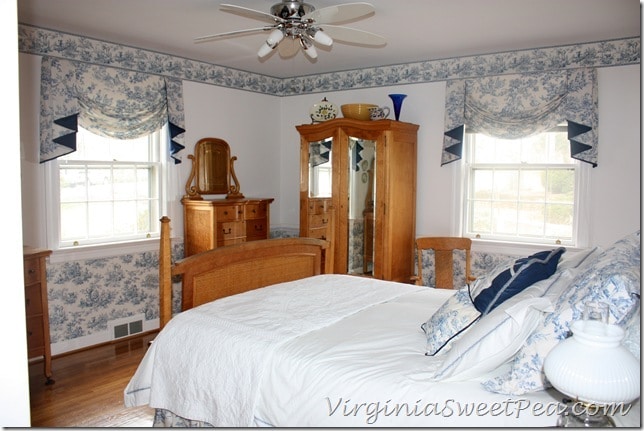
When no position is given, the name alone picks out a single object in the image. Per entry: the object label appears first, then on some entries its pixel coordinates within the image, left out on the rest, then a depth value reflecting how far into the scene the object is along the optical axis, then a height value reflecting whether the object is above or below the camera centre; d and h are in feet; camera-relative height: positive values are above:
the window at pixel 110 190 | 13.39 +0.08
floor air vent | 14.26 -3.68
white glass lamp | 3.74 -1.25
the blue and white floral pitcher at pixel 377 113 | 15.16 +2.32
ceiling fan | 8.52 +2.93
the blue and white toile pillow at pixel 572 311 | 4.77 -1.11
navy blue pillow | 6.51 -1.09
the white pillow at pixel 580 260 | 7.08 -0.91
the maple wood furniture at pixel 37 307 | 11.02 -2.46
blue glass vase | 15.07 +2.66
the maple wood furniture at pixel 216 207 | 15.06 -0.42
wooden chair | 14.33 -1.55
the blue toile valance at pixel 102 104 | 12.55 +2.30
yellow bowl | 15.39 +2.43
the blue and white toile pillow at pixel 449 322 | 6.57 -1.65
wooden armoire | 14.85 +0.04
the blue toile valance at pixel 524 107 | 13.33 +2.32
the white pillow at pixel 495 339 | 5.49 -1.55
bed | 5.27 -1.95
